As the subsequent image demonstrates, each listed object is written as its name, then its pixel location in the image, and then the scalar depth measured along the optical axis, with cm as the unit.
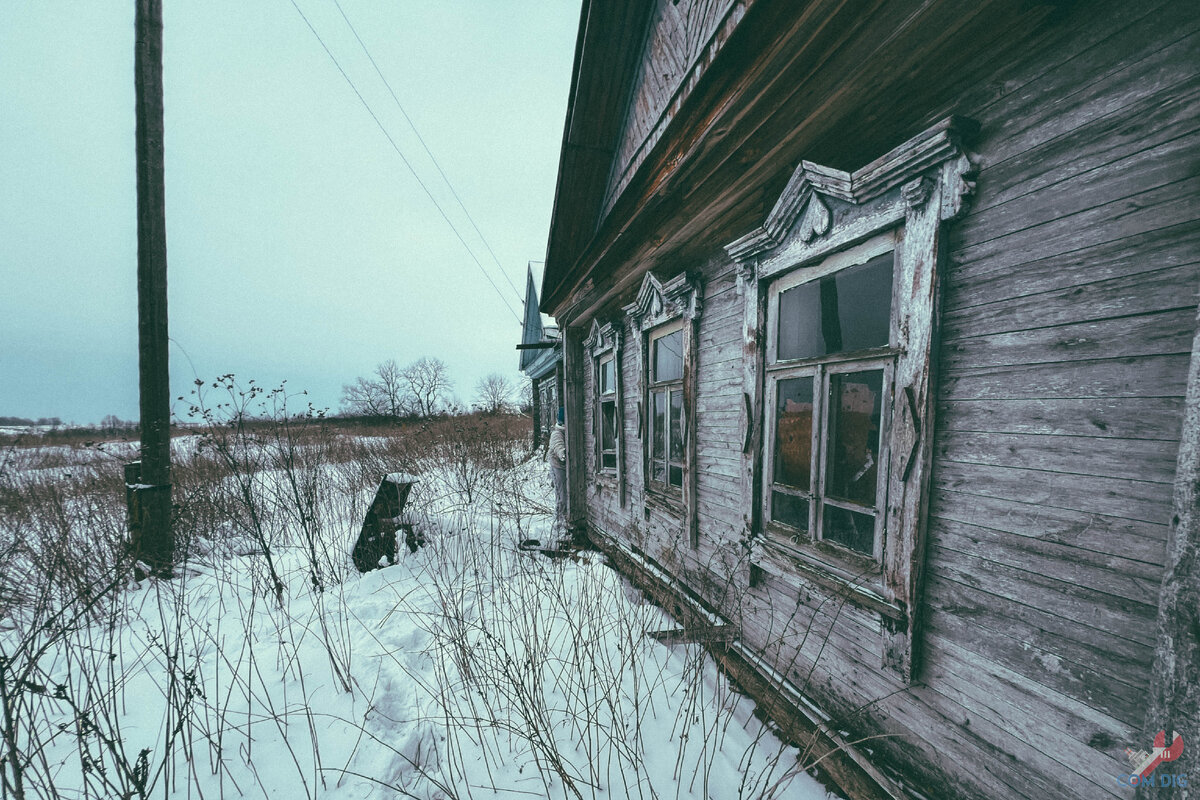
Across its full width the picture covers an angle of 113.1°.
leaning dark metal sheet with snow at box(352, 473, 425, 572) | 414
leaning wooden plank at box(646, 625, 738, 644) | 224
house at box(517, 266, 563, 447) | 1094
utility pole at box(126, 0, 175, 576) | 356
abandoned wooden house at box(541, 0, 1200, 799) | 111
